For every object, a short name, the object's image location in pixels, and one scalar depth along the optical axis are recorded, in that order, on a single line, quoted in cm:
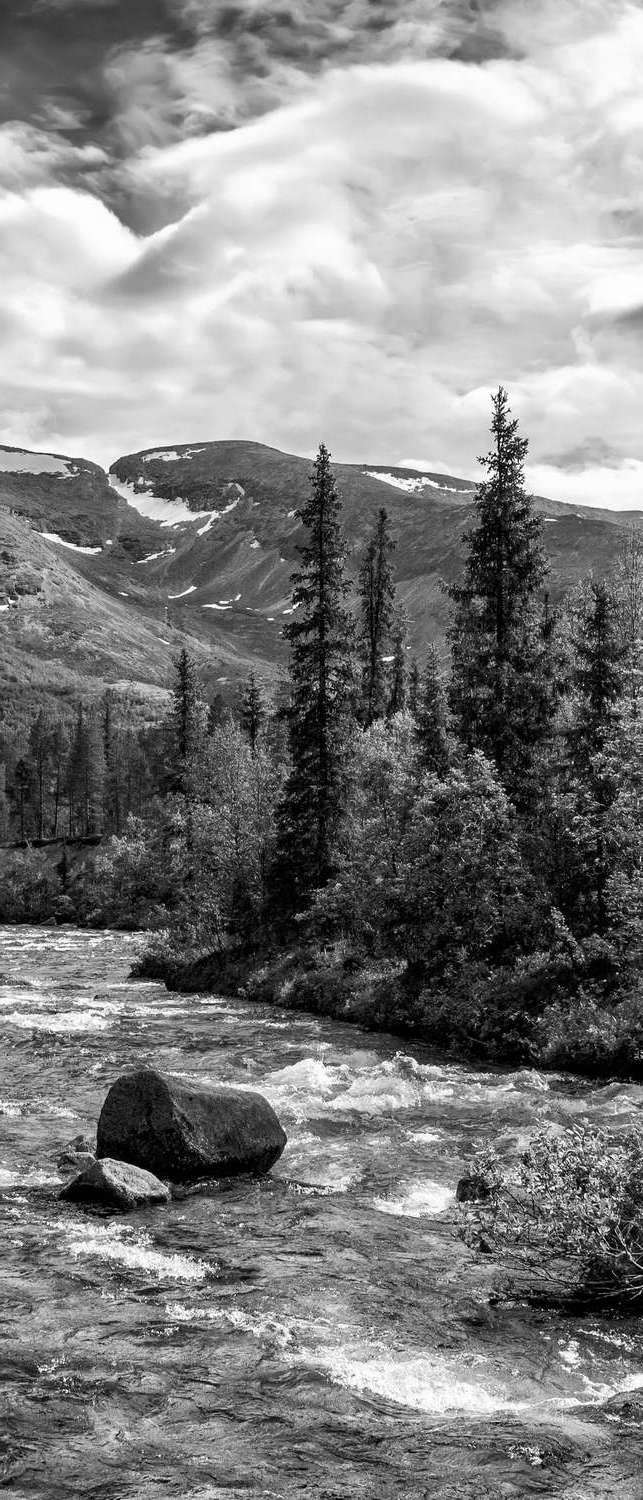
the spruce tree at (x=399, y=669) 5400
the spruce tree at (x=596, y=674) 2909
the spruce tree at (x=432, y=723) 3519
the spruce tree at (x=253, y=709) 6862
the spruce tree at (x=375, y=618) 5141
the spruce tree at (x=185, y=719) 5909
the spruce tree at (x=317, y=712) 3809
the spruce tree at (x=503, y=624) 3216
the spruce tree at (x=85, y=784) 13950
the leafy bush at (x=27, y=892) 7669
